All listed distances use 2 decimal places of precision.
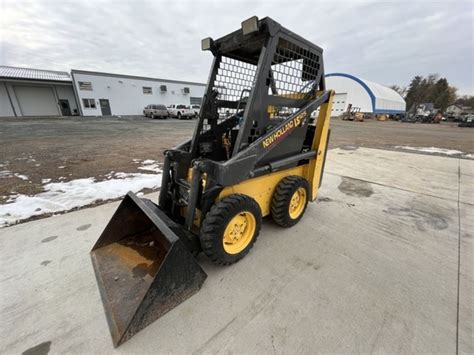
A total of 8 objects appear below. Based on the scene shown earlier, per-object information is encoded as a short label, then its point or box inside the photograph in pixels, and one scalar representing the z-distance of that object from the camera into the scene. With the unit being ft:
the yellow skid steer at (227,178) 5.15
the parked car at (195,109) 73.05
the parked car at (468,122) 74.91
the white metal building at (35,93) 68.69
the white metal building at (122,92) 72.13
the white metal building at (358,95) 109.50
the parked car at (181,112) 73.31
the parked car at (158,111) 70.95
